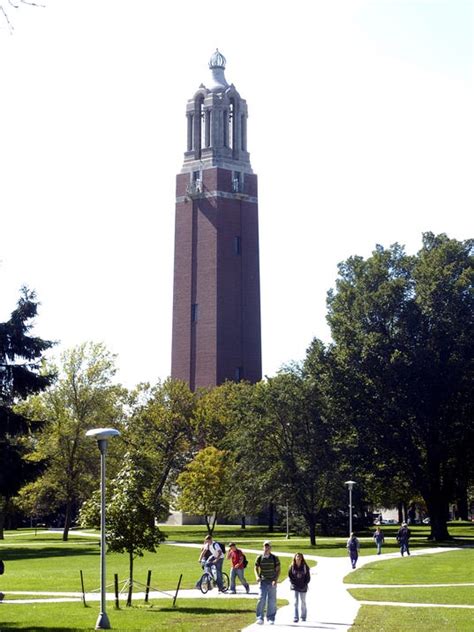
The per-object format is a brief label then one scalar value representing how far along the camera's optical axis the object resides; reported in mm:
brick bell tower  101625
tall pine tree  53500
